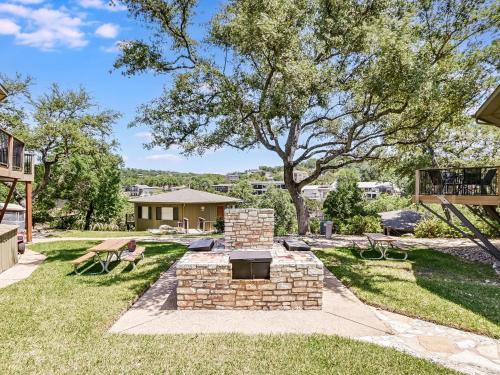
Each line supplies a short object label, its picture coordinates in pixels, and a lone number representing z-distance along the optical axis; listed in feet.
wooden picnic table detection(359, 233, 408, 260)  34.36
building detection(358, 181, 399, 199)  245.04
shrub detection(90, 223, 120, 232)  75.61
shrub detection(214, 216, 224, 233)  64.03
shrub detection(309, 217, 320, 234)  66.94
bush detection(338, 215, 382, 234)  54.80
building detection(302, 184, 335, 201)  284.86
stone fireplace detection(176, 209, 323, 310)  19.98
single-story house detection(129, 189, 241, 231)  80.59
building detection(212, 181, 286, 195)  263.02
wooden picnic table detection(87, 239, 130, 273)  28.14
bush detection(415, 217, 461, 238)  51.59
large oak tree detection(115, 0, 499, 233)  33.63
